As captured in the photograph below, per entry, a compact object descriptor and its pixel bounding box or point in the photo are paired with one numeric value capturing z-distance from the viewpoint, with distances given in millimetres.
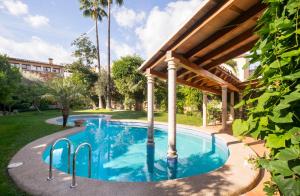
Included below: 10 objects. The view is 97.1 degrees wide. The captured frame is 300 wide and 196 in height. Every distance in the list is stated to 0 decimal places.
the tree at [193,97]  15176
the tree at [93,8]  21738
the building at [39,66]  34916
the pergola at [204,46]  3627
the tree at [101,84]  22609
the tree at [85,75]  24173
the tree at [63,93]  13189
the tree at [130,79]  20471
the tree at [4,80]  8281
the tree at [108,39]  20581
